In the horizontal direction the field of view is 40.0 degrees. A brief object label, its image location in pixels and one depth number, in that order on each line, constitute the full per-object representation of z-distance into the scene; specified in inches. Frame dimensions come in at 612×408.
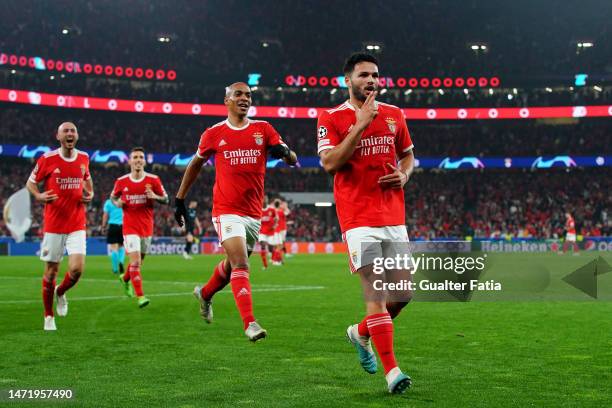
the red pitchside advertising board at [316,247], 1993.6
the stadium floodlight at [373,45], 2608.3
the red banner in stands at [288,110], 2166.1
